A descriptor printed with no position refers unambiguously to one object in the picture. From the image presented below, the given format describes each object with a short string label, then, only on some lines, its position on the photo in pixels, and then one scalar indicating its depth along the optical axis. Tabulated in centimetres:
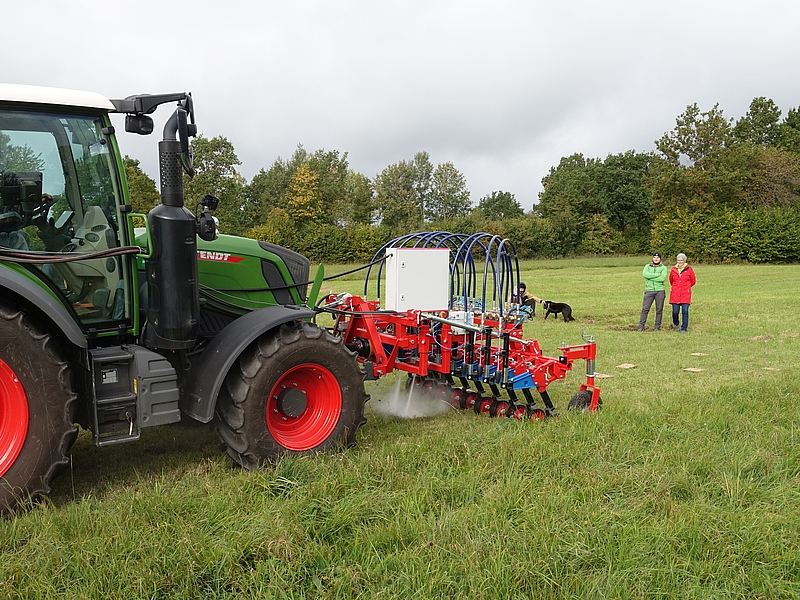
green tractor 388
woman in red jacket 1416
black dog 1562
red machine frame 664
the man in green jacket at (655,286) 1452
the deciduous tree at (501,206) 8000
